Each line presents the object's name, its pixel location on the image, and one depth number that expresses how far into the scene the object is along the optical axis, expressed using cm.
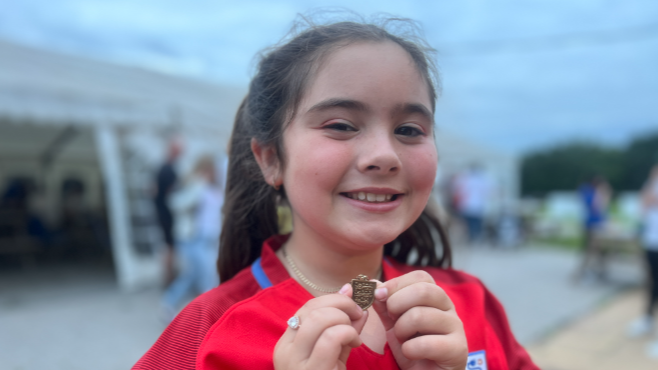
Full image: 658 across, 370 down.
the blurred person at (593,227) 676
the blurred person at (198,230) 462
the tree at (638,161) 4438
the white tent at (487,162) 1140
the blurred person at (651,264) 426
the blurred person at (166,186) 520
